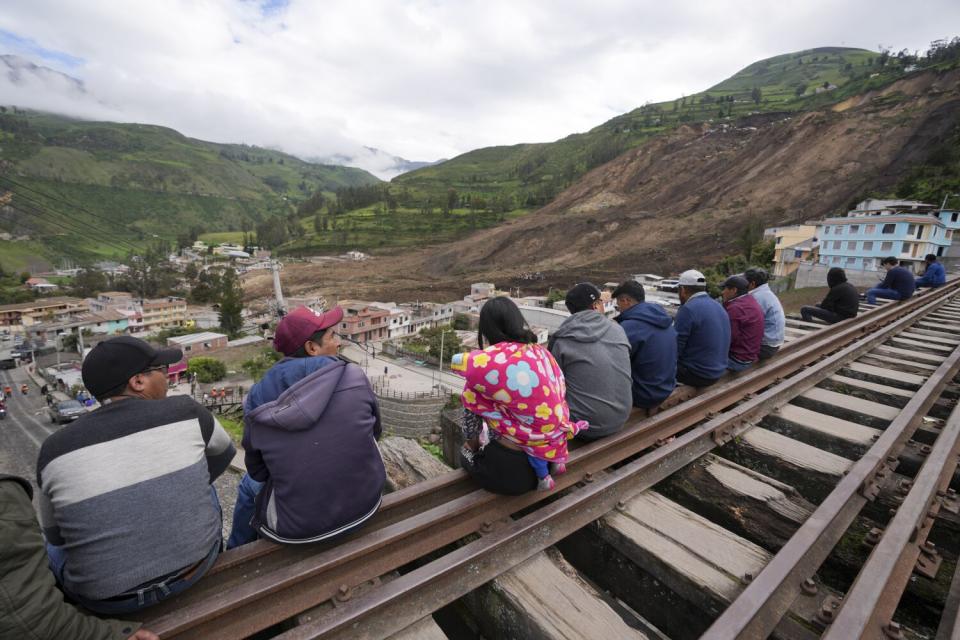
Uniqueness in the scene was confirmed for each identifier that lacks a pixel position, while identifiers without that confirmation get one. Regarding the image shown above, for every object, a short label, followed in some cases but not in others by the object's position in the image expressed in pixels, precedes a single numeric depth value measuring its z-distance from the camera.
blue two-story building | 27.47
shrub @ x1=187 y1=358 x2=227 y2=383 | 28.33
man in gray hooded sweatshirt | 2.80
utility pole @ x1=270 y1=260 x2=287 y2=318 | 39.56
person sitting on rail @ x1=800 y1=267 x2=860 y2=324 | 6.74
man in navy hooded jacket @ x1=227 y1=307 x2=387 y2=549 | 1.85
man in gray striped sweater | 1.53
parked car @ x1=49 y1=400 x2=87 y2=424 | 25.06
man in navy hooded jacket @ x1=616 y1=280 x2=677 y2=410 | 3.25
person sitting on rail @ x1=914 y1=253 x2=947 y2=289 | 10.96
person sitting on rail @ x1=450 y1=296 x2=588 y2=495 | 2.21
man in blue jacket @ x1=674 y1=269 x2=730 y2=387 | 3.79
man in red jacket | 4.30
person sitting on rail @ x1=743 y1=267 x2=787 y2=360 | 4.70
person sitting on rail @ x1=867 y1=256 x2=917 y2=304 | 8.60
